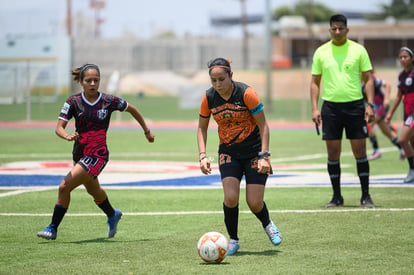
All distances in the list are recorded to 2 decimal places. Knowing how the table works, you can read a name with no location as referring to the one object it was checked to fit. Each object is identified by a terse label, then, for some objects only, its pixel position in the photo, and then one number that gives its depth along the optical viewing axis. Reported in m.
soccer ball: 14.96
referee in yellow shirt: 22.06
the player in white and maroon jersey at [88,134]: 17.92
